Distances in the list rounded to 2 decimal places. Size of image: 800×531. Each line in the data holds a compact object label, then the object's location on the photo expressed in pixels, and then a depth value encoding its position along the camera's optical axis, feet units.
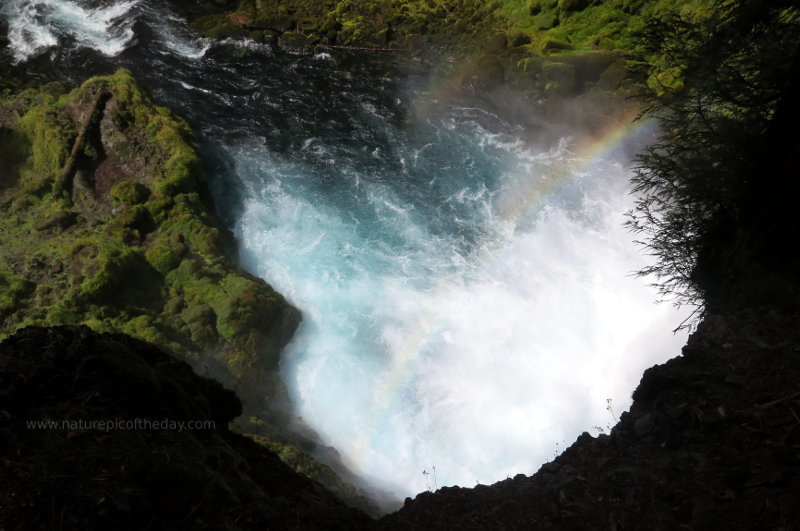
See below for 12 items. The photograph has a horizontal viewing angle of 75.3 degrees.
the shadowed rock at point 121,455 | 10.55
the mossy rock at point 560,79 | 63.62
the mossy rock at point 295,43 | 75.87
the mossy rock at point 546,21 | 75.25
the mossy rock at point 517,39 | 71.97
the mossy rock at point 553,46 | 68.74
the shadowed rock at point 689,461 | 13.34
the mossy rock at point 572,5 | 73.61
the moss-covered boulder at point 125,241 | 34.63
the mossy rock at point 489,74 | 68.13
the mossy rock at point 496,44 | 71.77
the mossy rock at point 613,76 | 62.39
